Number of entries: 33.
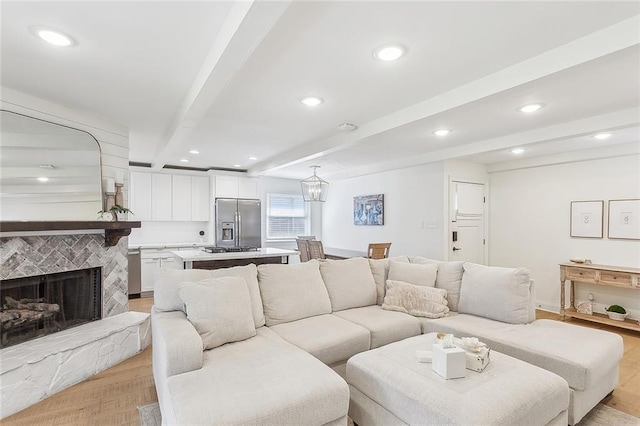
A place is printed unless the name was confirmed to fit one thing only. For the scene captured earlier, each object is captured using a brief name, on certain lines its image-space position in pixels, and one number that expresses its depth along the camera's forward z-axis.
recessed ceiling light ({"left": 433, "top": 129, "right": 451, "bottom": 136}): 3.79
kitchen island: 4.25
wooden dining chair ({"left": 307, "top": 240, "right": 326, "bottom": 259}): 4.93
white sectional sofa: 1.60
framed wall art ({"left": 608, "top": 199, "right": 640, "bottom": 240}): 4.14
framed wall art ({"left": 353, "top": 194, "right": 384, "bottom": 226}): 6.21
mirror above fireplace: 2.66
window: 7.45
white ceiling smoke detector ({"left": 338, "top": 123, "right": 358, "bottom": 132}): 3.57
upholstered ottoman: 1.54
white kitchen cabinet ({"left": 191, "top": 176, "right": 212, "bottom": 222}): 6.42
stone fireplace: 2.39
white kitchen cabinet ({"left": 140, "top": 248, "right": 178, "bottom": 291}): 5.61
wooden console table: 3.90
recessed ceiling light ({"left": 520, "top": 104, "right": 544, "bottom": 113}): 2.92
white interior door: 5.16
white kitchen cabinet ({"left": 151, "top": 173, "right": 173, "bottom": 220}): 6.03
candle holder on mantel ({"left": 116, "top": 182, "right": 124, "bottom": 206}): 3.59
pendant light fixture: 5.05
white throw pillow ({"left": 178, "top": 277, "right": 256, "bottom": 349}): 2.18
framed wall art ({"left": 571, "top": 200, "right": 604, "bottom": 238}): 4.46
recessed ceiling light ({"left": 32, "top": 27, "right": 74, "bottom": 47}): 1.86
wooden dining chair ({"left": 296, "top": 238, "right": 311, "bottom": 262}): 5.27
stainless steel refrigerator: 6.32
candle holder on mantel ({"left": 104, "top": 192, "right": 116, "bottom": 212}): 3.50
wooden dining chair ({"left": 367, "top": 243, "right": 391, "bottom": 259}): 4.97
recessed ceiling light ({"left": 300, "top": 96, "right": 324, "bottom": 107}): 2.82
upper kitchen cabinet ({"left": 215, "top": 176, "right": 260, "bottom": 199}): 6.43
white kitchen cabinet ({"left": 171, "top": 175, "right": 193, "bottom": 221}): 6.23
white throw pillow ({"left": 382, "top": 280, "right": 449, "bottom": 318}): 2.98
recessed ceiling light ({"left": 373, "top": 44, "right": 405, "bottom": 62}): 2.00
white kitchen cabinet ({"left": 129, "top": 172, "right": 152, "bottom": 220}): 5.84
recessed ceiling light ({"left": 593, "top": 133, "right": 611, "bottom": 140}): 3.76
